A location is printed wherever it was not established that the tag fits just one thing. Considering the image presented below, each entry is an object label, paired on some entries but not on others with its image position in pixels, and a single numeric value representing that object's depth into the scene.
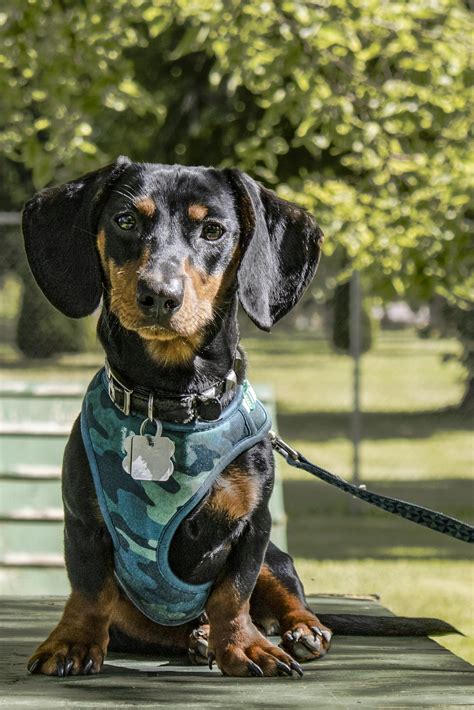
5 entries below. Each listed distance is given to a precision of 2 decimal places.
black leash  3.05
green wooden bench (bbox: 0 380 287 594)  5.51
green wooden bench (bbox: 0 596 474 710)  2.61
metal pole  11.48
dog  2.82
